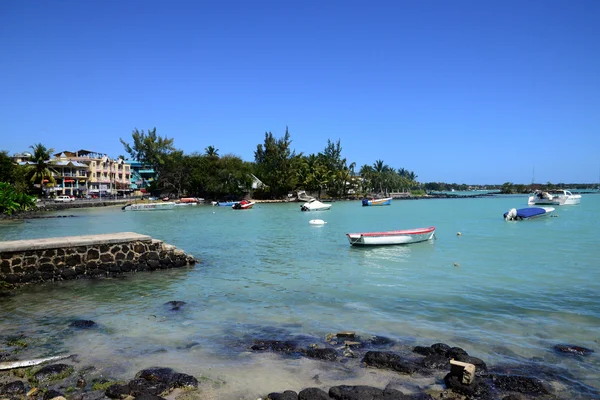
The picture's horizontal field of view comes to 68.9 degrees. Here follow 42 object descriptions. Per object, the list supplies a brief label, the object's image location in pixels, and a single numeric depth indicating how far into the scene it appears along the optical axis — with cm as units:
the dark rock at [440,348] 842
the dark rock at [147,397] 636
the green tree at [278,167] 10488
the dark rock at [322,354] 830
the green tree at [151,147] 11639
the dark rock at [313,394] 646
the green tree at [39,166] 7325
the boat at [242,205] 7712
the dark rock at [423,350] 847
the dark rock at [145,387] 676
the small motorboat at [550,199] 8431
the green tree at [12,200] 5272
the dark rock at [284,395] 648
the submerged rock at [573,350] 863
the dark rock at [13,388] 672
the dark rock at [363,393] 650
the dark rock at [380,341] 911
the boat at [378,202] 9615
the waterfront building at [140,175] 13550
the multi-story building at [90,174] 10250
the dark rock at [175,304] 1212
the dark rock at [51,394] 656
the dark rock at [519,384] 692
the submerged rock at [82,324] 1034
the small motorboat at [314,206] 7300
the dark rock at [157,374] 724
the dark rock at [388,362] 770
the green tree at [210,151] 11069
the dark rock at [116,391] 667
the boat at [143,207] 7306
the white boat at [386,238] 2575
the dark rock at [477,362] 758
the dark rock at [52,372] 735
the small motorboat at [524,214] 4812
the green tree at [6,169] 6172
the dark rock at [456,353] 817
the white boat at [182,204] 8580
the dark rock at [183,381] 706
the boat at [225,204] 8744
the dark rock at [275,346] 880
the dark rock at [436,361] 784
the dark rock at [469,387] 670
